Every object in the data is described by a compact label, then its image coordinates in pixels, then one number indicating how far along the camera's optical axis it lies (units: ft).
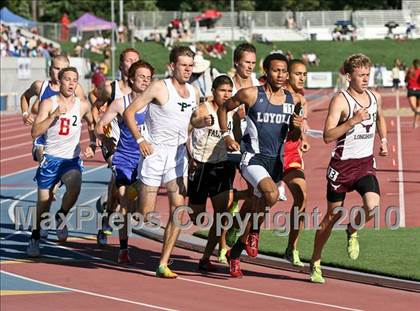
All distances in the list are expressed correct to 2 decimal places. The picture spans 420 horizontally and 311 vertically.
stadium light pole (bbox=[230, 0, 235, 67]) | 239.46
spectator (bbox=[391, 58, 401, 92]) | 230.48
